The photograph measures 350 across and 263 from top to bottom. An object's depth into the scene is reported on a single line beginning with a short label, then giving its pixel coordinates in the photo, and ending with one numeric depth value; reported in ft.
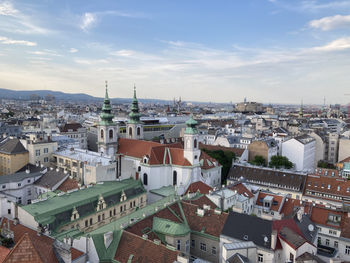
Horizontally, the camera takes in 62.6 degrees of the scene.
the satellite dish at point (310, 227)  125.08
